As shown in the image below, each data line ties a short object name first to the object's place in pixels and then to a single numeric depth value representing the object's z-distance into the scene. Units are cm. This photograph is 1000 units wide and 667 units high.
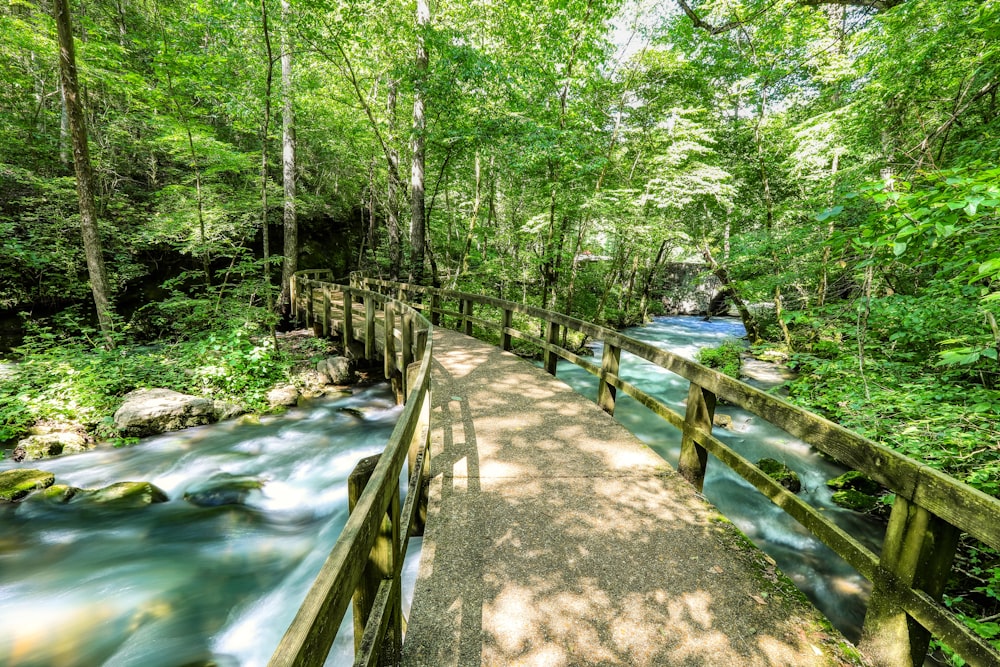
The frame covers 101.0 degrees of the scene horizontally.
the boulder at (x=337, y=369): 1041
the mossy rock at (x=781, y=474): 654
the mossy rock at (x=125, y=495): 576
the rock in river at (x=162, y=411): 734
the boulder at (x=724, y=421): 916
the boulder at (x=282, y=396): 900
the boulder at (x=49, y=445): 660
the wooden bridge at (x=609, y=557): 180
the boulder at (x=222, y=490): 602
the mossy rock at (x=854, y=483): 668
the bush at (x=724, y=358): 1266
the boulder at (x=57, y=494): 564
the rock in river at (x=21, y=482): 556
